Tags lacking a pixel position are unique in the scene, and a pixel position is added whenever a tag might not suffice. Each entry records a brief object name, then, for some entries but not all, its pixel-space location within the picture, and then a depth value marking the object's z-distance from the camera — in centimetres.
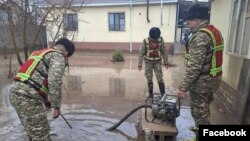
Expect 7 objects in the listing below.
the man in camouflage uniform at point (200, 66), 258
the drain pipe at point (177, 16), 1319
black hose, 342
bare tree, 482
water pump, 292
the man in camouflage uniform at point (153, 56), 455
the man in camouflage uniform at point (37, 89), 223
